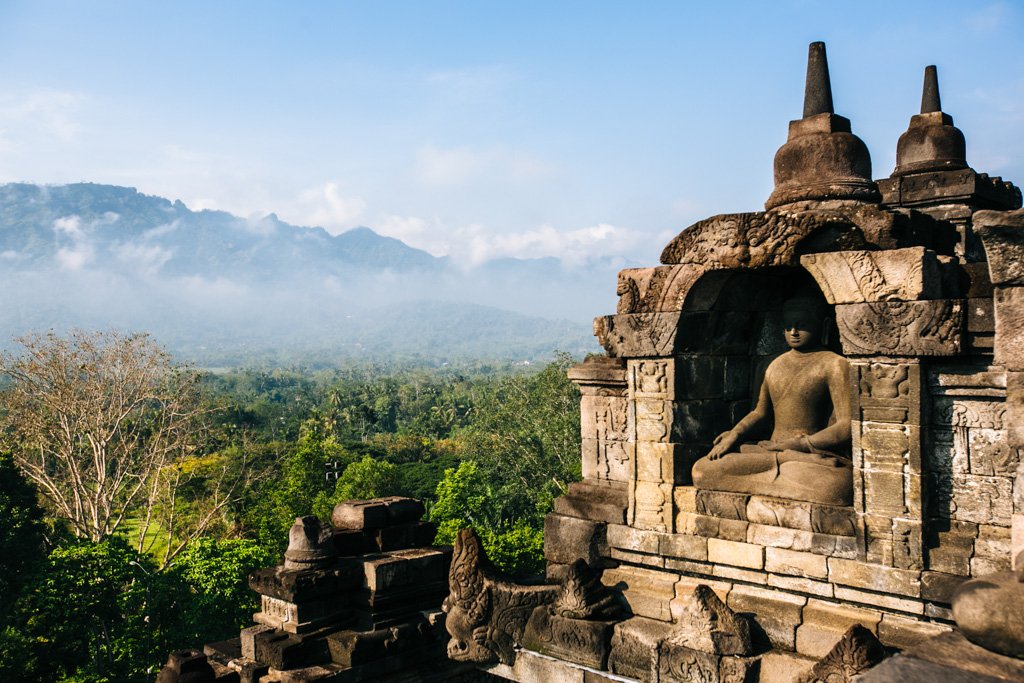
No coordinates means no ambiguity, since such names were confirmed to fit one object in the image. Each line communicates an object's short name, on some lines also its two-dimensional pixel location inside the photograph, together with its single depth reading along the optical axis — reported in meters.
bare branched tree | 26.36
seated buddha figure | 6.04
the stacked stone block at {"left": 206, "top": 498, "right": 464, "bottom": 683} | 7.31
